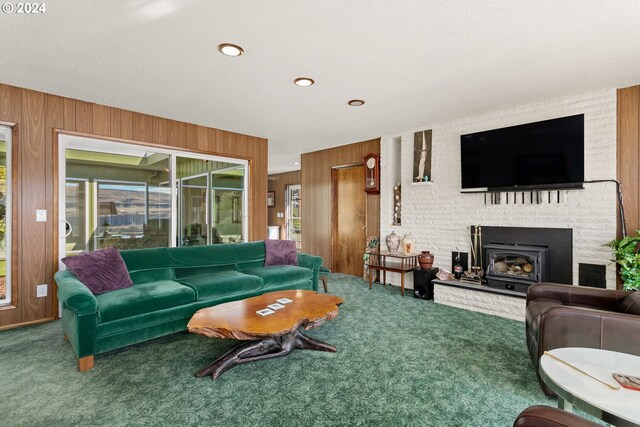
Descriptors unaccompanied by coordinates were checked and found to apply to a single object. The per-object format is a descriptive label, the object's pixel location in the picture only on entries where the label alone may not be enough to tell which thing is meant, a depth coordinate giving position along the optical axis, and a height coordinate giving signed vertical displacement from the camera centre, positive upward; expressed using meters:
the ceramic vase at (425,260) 4.35 -0.68
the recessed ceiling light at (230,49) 2.43 +1.31
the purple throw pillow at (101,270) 2.75 -0.53
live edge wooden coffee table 2.06 -0.78
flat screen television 3.35 +0.67
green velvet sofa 2.32 -0.73
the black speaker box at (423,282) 4.25 -0.97
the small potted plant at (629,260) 2.77 -0.44
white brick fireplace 3.27 +0.19
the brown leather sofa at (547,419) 0.91 -0.63
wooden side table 4.47 -0.80
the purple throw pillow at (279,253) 4.21 -0.56
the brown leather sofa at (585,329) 1.72 -0.68
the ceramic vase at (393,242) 4.79 -0.46
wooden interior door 5.71 -0.13
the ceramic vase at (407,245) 4.69 -0.50
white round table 1.04 -0.67
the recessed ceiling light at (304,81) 3.03 +1.31
